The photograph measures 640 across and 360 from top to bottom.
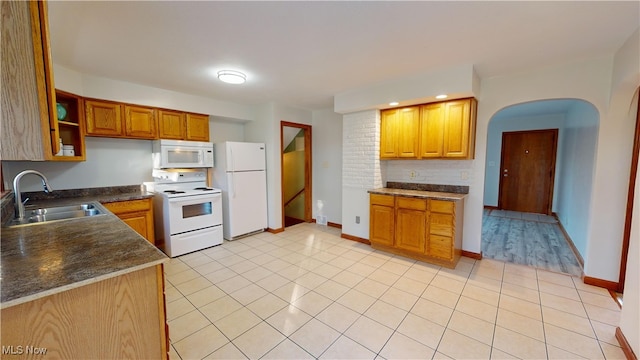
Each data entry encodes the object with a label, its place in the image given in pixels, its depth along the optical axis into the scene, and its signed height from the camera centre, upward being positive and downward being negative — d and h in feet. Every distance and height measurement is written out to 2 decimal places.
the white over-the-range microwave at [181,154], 11.82 +0.46
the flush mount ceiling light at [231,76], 9.31 +3.26
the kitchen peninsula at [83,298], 3.03 -1.81
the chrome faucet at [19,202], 6.31 -1.01
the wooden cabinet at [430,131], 10.11 +1.43
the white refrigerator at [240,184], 13.21 -1.13
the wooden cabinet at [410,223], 10.52 -2.55
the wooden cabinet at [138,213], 9.89 -2.05
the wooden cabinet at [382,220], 11.43 -2.60
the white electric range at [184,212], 11.25 -2.30
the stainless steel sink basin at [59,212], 7.30 -1.53
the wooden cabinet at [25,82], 3.10 +1.04
